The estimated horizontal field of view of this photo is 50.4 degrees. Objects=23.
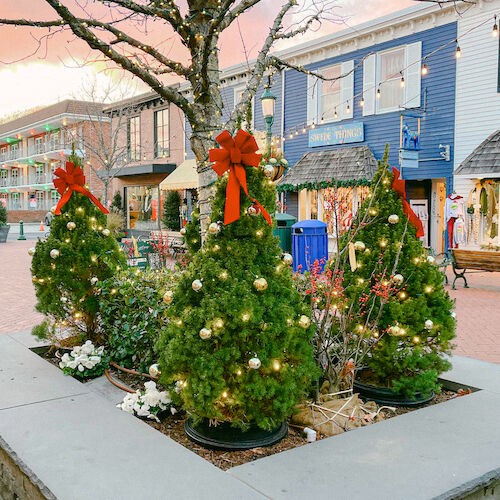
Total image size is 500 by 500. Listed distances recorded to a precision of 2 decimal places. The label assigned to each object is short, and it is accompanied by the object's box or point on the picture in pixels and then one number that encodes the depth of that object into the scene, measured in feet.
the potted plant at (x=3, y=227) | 84.94
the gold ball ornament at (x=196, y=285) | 10.62
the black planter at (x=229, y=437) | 10.75
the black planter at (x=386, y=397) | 13.30
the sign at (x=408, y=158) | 47.09
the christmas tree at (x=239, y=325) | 10.41
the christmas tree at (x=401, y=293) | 13.23
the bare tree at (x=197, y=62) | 16.01
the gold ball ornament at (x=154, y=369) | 11.48
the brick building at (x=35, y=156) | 119.96
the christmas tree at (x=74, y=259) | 16.65
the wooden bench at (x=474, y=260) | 35.32
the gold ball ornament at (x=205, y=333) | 10.18
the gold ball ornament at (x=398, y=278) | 13.35
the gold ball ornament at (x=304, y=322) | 11.19
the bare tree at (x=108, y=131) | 83.44
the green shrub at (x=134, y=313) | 15.11
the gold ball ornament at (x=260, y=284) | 10.71
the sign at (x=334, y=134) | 55.72
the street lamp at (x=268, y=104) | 37.45
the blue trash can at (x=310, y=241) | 39.99
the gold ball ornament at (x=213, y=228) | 10.90
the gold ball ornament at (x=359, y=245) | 14.06
